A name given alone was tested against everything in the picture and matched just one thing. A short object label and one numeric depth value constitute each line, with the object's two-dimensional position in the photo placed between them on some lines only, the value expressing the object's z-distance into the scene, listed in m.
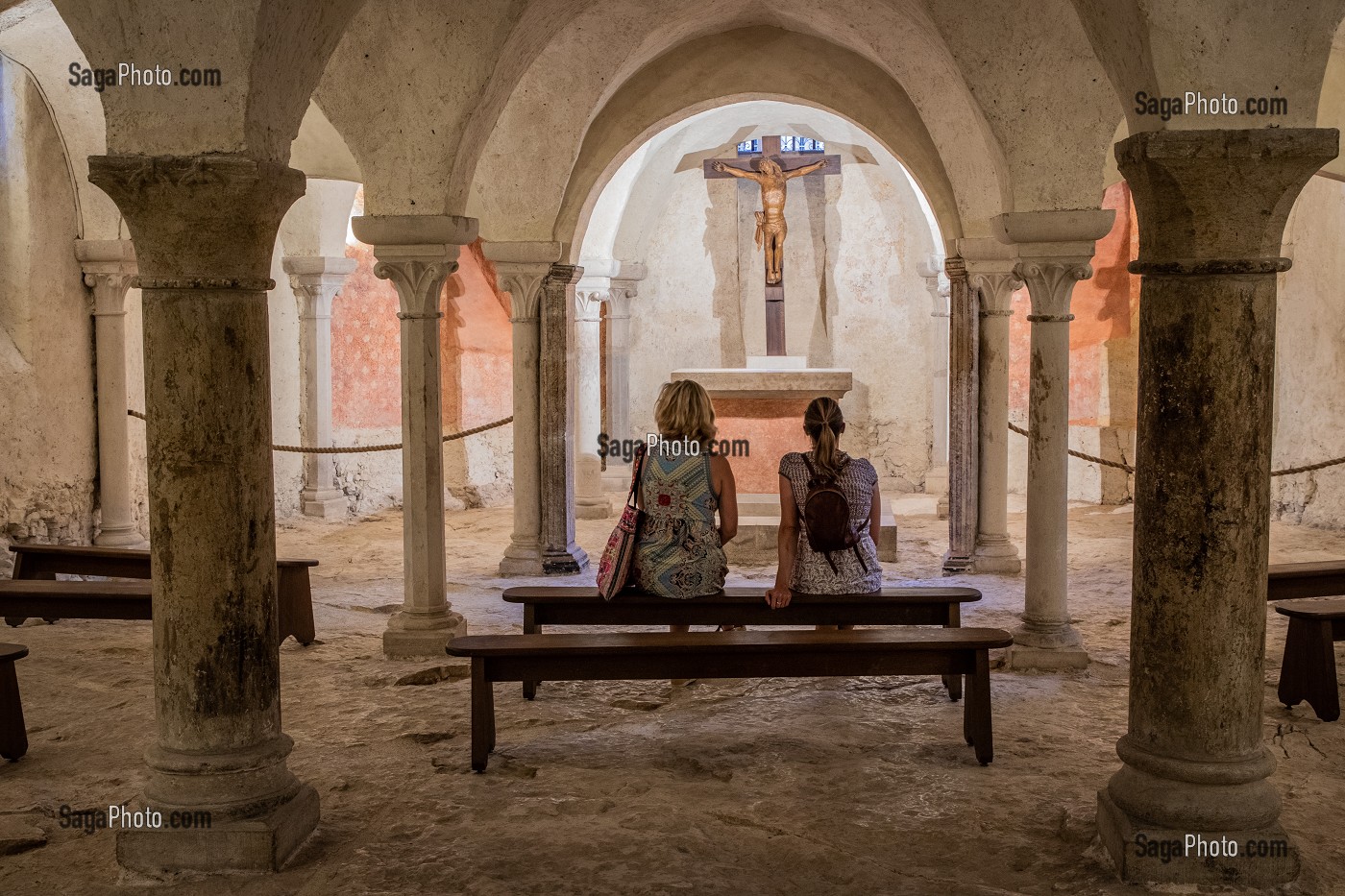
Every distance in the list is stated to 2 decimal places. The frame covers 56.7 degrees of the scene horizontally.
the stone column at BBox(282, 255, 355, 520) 11.88
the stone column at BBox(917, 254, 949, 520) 13.22
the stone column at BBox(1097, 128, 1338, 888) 3.34
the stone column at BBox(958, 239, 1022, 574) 8.45
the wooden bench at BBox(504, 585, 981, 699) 5.11
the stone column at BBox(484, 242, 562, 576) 8.68
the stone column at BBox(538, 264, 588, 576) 9.00
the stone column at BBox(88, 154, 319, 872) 3.54
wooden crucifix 14.05
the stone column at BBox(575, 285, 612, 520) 11.45
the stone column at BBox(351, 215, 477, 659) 6.27
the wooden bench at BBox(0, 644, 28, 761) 4.64
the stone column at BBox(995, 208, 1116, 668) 6.01
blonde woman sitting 4.86
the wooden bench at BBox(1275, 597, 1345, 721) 5.07
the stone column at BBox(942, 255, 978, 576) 8.86
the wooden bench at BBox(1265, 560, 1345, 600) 5.87
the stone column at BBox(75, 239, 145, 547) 8.77
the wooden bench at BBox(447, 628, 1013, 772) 4.35
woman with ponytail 5.04
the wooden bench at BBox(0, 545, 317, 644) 5.82
